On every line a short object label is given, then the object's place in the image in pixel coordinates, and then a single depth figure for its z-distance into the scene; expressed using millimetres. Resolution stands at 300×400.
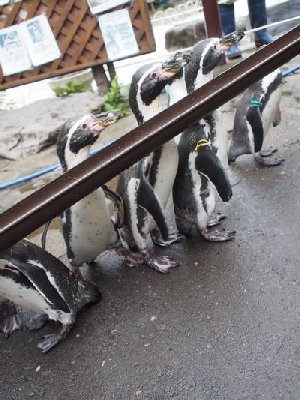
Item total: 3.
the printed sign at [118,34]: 5301
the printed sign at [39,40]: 5270
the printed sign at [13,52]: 5289
